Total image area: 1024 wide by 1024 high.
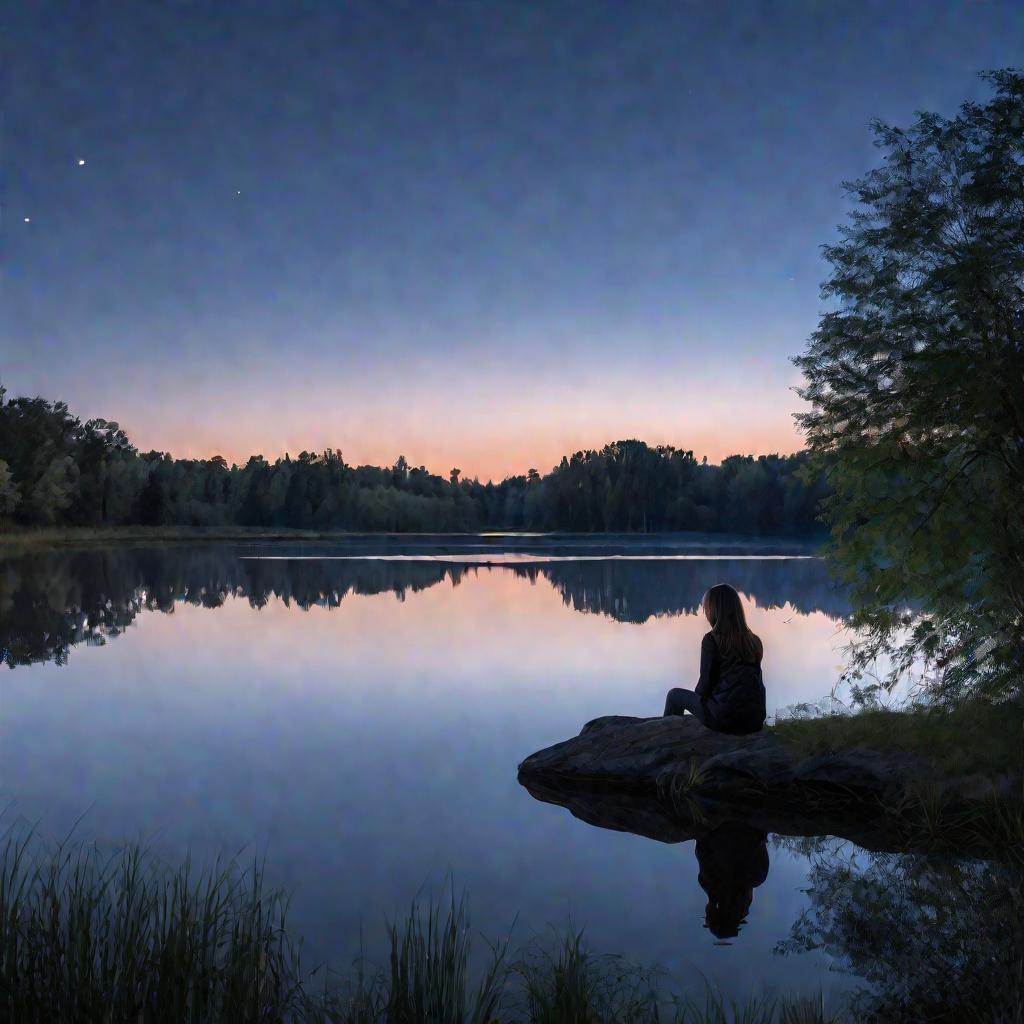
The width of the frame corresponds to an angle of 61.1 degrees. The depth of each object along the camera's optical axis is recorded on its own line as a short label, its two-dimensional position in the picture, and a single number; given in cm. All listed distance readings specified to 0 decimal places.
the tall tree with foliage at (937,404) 789
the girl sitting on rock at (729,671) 803
